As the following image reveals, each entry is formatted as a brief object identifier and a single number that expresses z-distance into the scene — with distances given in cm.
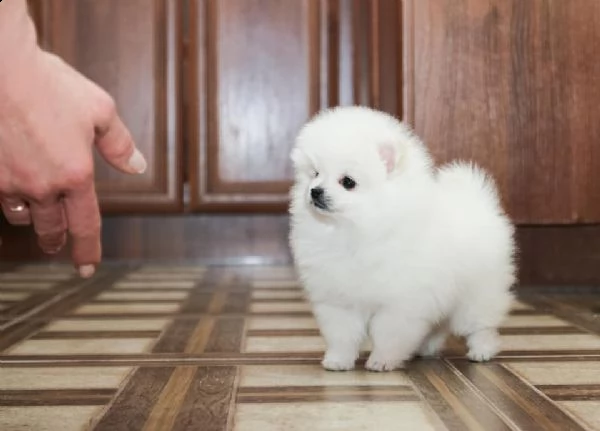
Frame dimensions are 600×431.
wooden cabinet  295
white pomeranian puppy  126
